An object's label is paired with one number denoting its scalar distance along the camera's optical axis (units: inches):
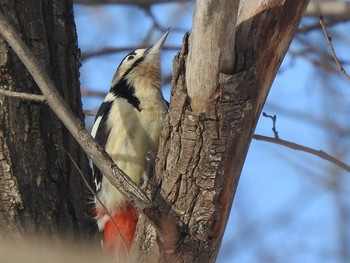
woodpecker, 235.3
